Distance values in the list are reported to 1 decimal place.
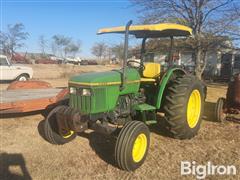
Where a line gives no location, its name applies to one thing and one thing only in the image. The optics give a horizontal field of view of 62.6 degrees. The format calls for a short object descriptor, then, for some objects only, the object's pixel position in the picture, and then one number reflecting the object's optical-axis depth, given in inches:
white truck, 404.2
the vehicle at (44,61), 1259.8
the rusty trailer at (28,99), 162.4
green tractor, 120.8
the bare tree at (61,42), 1501.1
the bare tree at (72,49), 1580.5
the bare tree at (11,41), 1051.9
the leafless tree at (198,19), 352.4
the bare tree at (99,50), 1963.1
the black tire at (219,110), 186.3
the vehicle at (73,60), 1476.1
